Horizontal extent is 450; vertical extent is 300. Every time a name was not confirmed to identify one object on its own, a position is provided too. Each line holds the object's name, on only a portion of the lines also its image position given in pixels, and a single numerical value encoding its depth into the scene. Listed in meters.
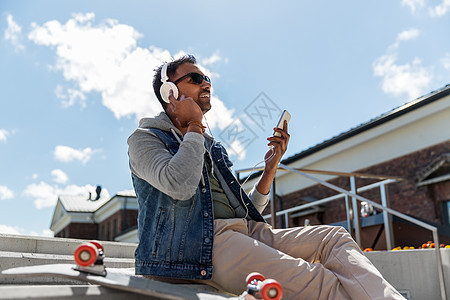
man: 1.80
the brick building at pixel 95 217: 29.14
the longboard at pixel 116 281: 1.42
